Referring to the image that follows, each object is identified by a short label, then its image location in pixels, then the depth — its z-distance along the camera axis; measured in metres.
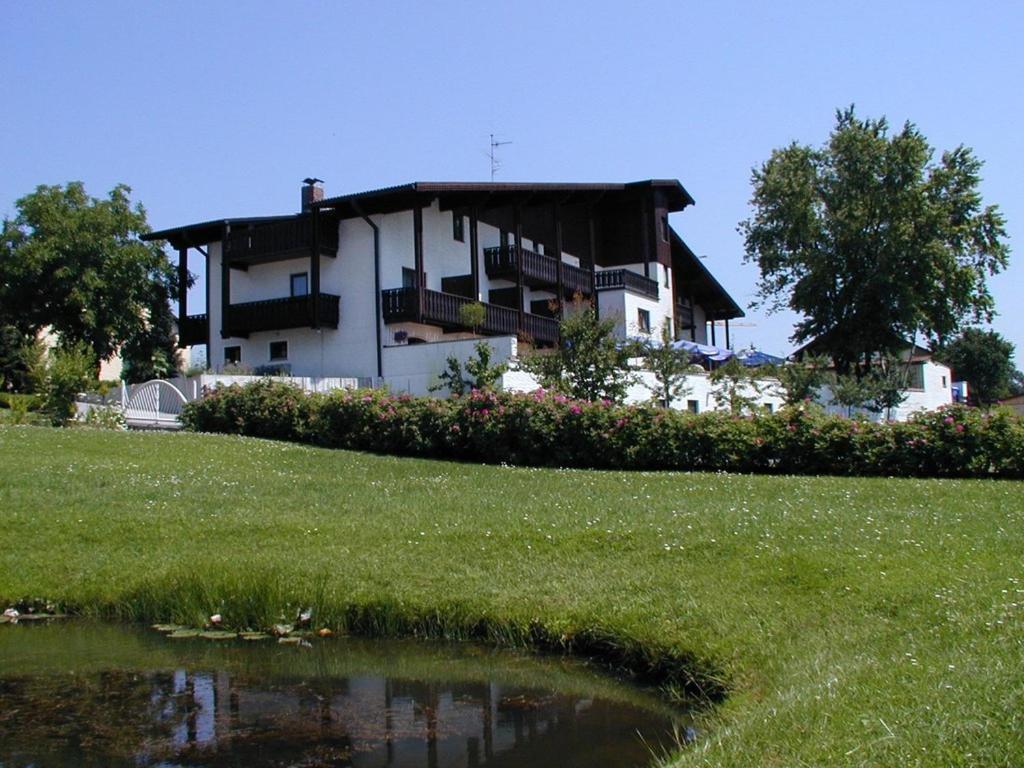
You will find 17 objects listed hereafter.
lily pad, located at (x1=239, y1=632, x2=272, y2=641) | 9.60
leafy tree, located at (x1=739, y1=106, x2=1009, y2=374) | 45.16
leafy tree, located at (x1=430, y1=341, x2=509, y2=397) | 27.61
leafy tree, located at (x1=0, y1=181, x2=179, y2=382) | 41.41
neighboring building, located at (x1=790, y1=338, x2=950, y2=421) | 47.38
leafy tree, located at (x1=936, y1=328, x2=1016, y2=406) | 88.38
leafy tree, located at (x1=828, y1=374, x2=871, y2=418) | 35.09
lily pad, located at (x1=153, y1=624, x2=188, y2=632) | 9.95
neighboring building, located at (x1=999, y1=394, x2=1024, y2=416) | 84.94
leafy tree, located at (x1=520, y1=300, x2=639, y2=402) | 27.14
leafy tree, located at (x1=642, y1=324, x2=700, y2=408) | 29.30
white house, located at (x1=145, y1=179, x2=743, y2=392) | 34.31
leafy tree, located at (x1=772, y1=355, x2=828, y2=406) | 32.97
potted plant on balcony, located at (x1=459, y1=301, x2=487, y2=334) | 34.53
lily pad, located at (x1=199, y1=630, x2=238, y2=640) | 9.67
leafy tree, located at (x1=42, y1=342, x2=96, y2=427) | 26.44
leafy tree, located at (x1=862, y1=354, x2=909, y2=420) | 36.59
